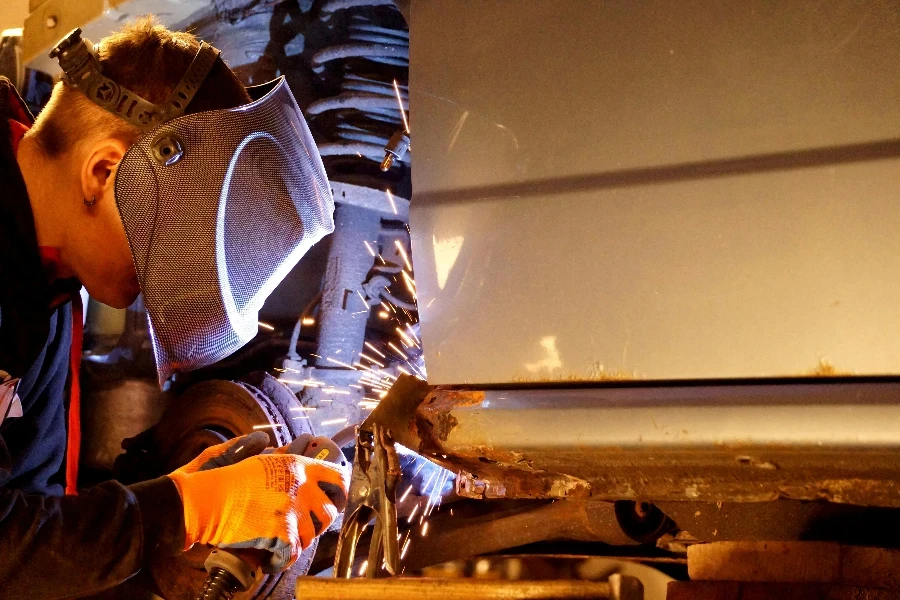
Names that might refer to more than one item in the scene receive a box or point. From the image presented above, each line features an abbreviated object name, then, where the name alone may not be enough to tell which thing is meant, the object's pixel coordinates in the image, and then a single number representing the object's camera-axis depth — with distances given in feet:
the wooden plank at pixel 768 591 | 3.51
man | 5.05
